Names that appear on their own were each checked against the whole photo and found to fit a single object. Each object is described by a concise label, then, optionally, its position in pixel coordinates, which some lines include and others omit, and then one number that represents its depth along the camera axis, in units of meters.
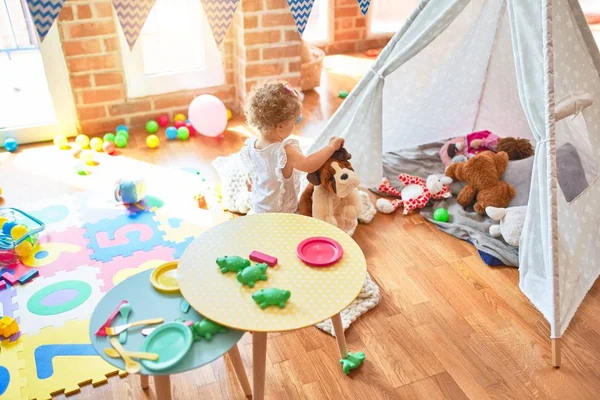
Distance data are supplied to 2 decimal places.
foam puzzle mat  1.76
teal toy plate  1.28
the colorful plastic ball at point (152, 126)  3.30
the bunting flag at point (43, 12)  1.93
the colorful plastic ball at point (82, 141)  3.14
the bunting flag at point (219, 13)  2.34
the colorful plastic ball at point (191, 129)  3.33
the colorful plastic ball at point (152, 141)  3.15
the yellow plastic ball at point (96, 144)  3.11
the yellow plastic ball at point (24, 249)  2.24
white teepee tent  1.79
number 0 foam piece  1.96
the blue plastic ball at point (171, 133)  3.25
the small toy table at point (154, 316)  1.30
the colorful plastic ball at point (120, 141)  3.16
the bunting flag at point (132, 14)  2.19
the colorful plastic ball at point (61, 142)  3.11
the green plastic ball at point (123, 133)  3.20
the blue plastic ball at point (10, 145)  3.07
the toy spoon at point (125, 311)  1.41
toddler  1.92
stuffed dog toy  2.13
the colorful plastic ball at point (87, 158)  2.97
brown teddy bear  2.42
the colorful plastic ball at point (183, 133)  3.25
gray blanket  2.27
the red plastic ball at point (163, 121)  3.40
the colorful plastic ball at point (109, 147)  3.08
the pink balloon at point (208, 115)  3.17
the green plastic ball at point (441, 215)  2.48
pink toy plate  1.56
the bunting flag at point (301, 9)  2.27
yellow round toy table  1.38
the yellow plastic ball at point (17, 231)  2.26
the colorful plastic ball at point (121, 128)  3.26
